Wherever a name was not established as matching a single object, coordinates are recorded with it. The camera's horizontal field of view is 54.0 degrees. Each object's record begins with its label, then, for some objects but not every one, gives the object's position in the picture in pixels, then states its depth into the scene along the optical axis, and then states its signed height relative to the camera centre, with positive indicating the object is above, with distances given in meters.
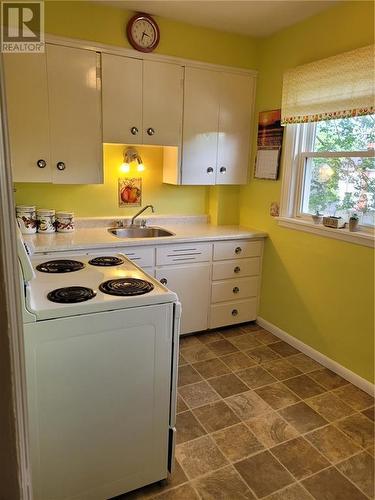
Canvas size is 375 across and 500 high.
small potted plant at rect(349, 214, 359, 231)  2.53 -0.26
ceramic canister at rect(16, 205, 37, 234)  2.77 -0.33
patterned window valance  2.30 +0.64
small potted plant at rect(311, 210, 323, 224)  2.83 -0.27
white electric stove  1.37 -0.81
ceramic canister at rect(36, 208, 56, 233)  2.88 -0.34
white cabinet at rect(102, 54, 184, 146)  2.74 +0.58
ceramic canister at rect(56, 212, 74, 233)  2.95 -0.36
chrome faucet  3.25 -0.31
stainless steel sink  3.23 -0.47
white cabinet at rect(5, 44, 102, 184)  2.49 +0.42
